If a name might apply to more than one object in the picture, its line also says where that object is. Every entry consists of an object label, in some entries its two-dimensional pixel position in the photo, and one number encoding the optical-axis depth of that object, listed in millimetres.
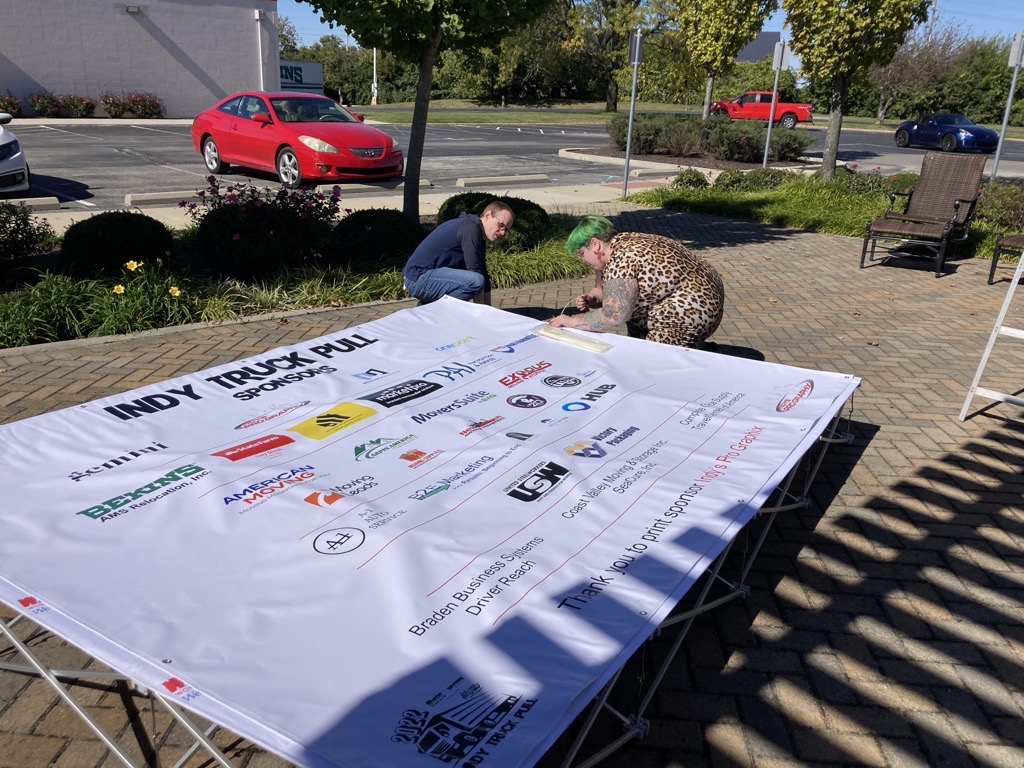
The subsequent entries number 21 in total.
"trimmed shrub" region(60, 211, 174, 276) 7438
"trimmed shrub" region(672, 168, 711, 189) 16516
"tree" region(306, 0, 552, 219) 9141
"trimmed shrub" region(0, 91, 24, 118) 26688
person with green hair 5055
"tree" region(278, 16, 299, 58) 62519
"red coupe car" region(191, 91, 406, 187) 14227
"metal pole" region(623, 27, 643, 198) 13688
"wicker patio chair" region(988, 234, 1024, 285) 8828
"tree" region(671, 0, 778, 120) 21219
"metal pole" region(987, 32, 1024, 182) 15184
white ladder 5383
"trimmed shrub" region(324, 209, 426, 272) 8812
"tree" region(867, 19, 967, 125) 45497
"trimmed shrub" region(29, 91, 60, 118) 27281
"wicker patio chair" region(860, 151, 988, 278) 9945
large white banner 2119
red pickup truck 39312
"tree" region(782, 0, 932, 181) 14102
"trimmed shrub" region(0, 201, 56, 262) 7429
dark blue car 28125
